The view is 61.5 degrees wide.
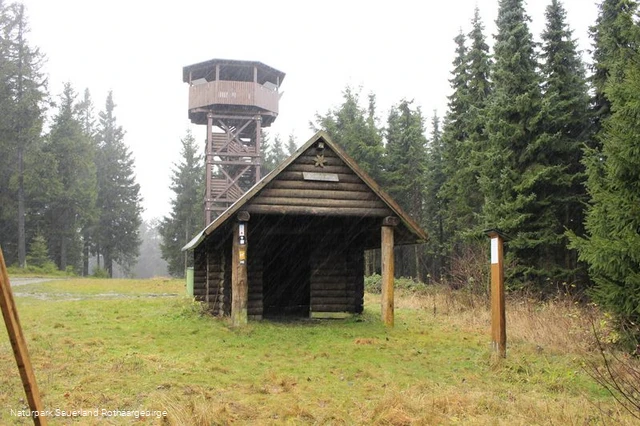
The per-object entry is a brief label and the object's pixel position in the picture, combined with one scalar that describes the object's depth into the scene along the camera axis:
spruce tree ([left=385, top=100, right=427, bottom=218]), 40.78
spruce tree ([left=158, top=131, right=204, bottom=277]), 54.72
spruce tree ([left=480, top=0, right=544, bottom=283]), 22.02
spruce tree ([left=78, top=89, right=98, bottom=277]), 49.78
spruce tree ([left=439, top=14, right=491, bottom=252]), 28.89
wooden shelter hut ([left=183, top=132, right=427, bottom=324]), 13.73
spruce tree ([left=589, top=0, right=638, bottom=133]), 20.42
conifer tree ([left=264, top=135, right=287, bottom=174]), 60.62
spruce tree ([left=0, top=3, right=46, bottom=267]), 39.19
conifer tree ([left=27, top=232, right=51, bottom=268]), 40.50
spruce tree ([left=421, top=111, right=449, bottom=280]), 39.91
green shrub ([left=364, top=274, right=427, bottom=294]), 29.19
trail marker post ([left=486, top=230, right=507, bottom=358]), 9.47
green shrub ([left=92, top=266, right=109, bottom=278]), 46.88
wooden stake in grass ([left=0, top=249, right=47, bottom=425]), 3.09
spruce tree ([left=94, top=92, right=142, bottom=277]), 55.03
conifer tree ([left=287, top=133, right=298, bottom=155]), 67.62
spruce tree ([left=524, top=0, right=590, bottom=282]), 21.91
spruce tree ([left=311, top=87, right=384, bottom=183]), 39.94
